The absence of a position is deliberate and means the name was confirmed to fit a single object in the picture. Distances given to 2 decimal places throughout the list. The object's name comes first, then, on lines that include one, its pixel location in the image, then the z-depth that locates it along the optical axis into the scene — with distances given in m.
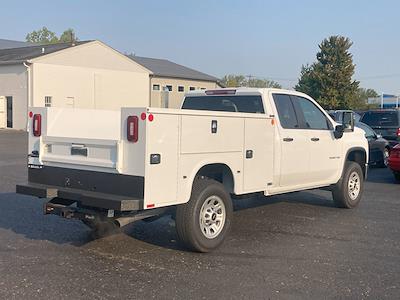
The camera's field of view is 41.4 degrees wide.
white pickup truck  5.71
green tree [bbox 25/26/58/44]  103.32
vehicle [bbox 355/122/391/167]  16.12
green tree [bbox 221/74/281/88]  97.46
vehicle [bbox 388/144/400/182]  12.82
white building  36.72
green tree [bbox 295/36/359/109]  53.53
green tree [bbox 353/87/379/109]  55.32
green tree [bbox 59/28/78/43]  103.05
